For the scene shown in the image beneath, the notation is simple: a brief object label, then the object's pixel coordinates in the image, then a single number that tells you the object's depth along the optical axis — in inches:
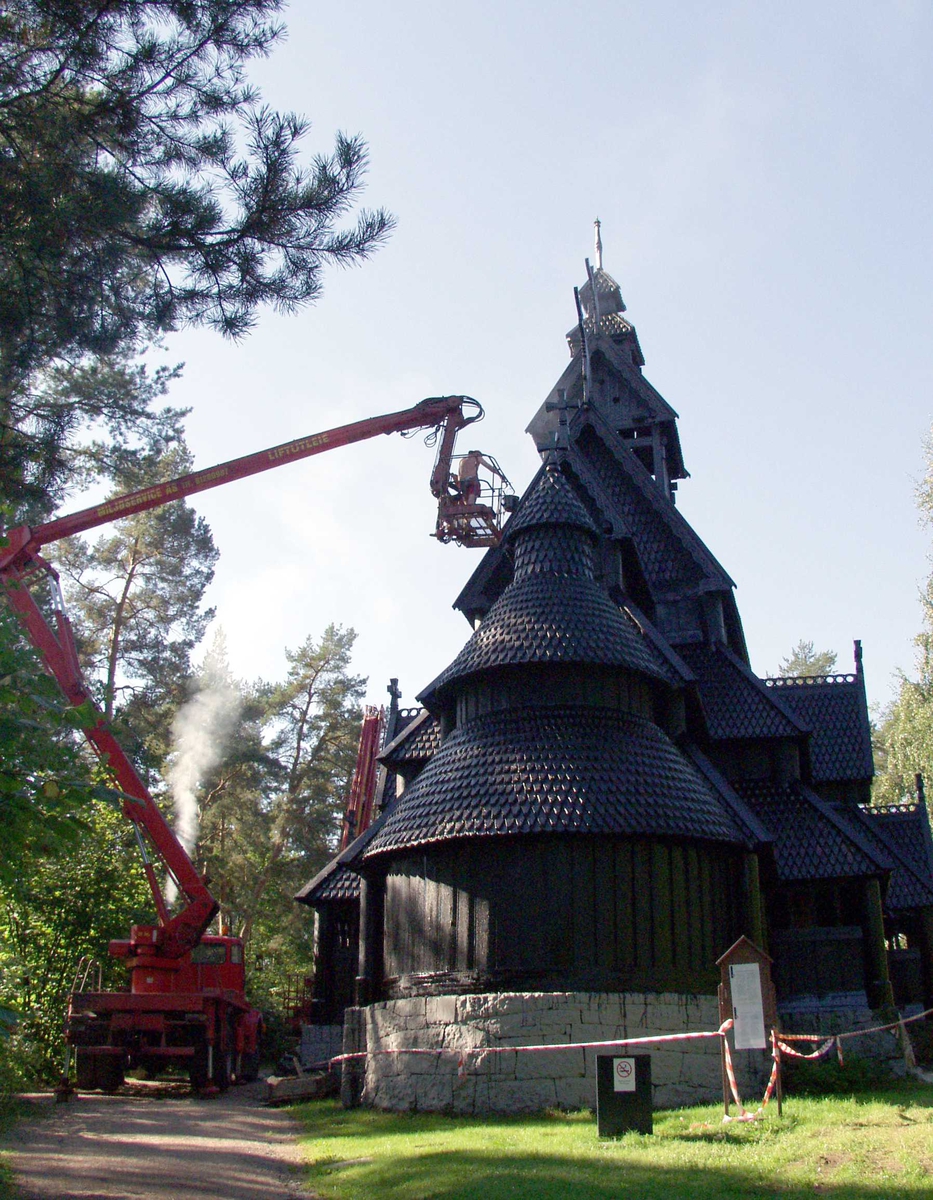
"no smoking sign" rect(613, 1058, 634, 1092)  435.9
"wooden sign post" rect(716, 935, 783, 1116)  461.4
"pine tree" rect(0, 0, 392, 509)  412.8
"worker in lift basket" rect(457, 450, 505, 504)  841.5
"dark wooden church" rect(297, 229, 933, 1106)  616.1
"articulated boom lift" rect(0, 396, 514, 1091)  712.4
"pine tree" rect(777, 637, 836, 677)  2331.4
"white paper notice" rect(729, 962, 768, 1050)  459.8
